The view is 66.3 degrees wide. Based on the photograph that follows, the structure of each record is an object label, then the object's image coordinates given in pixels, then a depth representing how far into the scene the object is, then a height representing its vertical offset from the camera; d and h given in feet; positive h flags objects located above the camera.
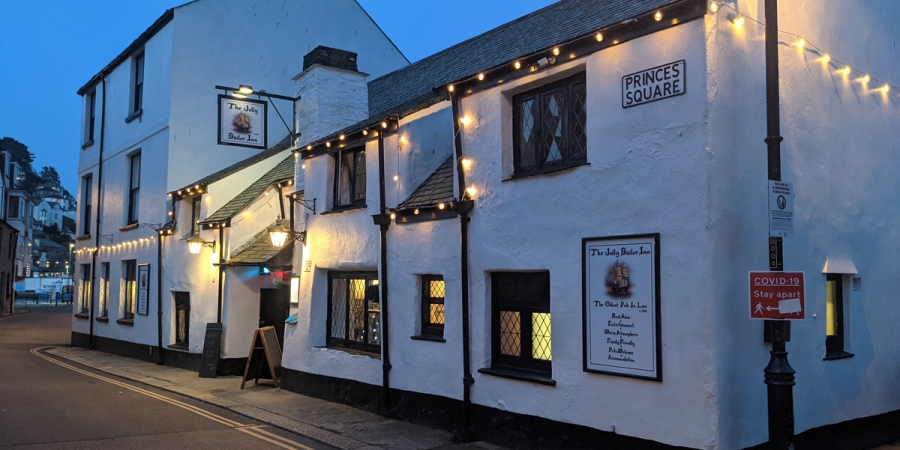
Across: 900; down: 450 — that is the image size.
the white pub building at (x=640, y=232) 23.02 +1.71
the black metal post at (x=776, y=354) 20.47 -2.30
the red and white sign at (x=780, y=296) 20.31 -0.57
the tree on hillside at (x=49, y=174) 451.69 +66.84
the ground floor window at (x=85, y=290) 83.71 -2.08
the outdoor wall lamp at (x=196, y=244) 55.21 +2.40
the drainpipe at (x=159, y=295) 61.77 -2.00
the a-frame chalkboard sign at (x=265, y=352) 46.27 -5.31
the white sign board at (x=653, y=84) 23.63 +6.76
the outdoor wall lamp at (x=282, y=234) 44.42 +2.58
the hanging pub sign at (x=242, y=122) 65.05 +14.53
